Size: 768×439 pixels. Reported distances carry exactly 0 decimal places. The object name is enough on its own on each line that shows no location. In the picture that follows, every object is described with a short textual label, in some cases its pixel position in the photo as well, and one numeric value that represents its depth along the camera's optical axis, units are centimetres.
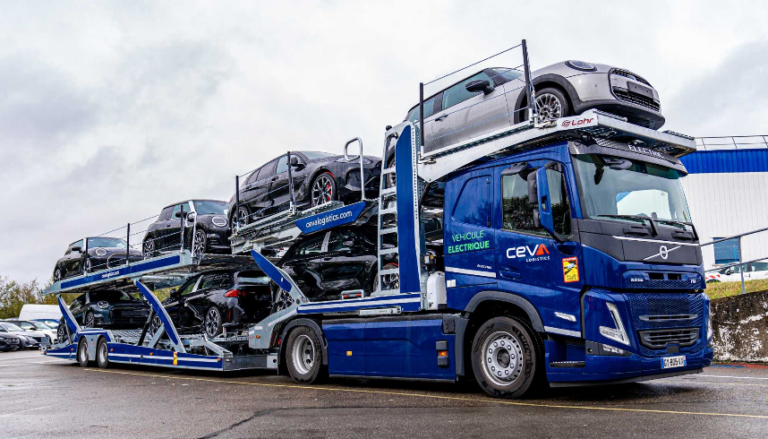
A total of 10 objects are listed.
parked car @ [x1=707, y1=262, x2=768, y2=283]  1828
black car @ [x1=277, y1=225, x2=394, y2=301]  964
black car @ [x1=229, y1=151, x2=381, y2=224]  1008
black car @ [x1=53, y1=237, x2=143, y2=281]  1633
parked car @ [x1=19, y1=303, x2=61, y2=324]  3628
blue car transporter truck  670
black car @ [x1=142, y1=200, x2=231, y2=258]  1304
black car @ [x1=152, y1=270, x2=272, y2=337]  1219
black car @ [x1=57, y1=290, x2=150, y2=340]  1631
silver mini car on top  766
